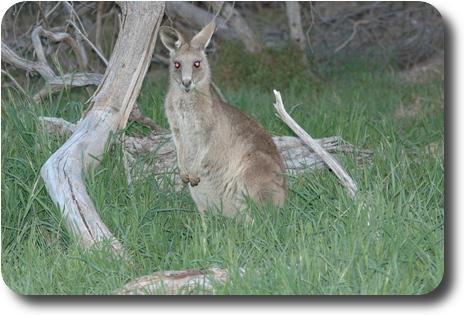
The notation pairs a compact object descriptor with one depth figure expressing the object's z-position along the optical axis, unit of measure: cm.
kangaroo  977
